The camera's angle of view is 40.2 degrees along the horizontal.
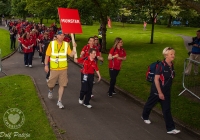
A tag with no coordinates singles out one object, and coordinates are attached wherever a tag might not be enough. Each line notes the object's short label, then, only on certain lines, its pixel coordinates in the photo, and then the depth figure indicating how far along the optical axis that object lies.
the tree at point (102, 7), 17.48
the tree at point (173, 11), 26.49
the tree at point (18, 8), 40.02
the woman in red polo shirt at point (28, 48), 14.46
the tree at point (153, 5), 21.41
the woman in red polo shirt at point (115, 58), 8.89
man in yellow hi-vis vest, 7.78
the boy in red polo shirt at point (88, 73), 8.13
